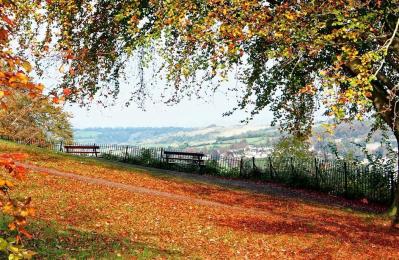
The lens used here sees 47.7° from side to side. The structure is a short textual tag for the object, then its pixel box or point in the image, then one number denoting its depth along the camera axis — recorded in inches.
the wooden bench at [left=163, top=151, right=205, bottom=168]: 1381.3
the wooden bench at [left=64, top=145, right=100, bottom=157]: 1552.8
